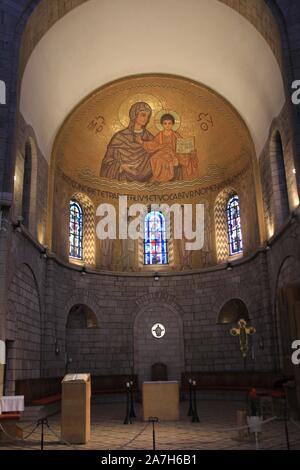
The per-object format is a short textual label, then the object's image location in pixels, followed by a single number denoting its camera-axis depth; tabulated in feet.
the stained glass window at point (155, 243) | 74.28
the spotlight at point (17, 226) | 43.88
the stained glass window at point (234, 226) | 69.00
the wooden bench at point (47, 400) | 45.58
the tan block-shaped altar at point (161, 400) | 43.11
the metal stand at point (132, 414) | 45.99
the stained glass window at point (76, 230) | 69.56
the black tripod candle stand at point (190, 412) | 45.34
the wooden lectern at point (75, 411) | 30.63
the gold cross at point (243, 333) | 58.03
